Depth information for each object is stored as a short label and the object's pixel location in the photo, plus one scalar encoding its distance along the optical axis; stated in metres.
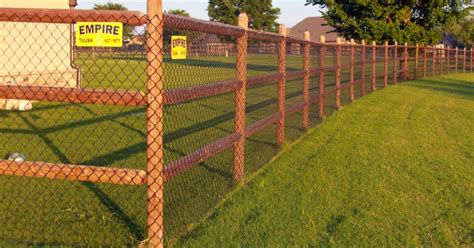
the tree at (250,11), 84.56
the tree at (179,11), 81.85
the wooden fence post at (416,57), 28.81
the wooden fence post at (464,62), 37.44
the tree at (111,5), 73.11
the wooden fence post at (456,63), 35.81
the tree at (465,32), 59.64
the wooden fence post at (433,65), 32.11
